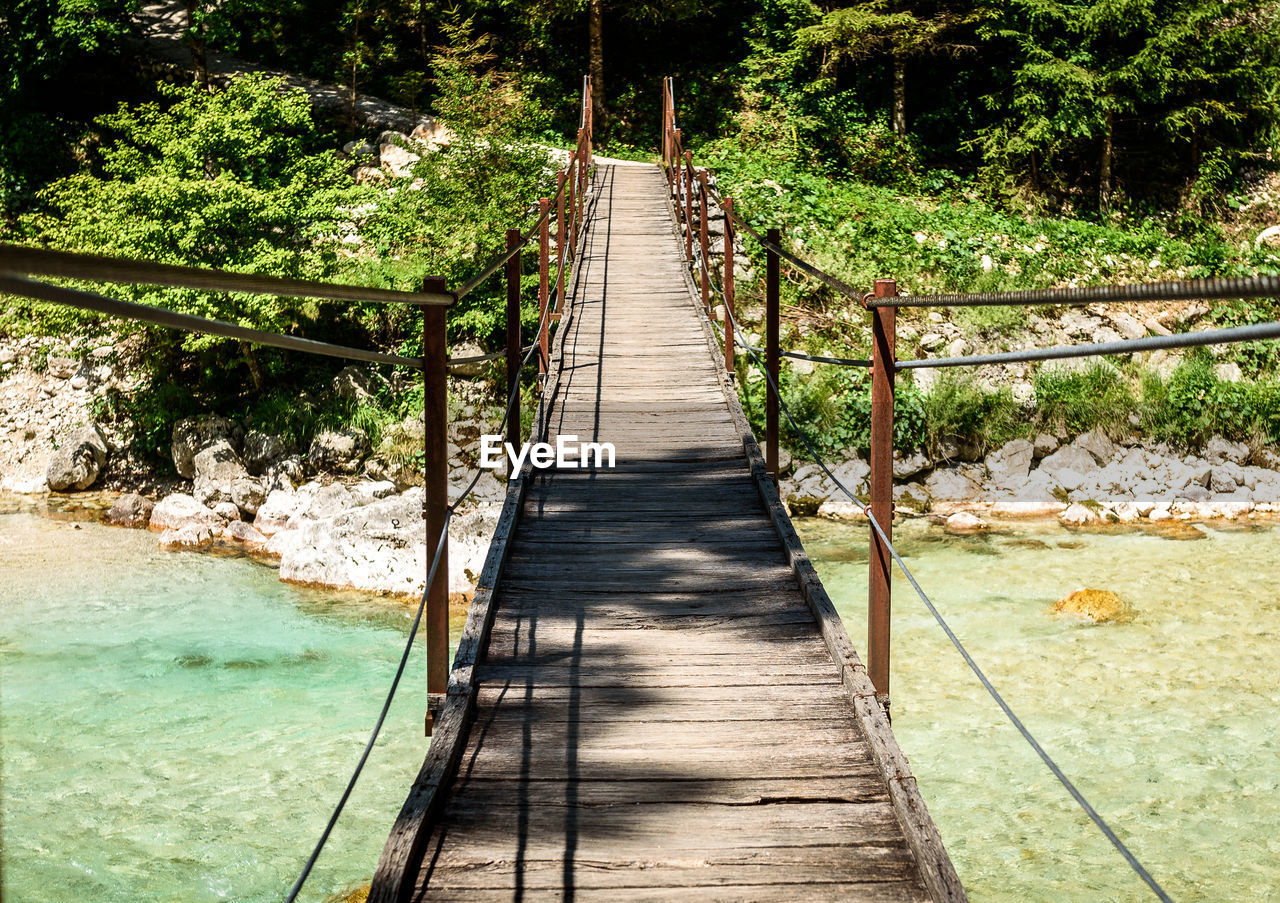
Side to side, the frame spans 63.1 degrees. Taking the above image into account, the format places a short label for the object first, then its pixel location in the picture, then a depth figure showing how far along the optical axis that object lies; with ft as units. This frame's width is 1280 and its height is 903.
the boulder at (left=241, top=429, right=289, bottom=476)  39.73
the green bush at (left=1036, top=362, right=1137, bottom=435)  39.60
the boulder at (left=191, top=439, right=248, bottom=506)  38.29
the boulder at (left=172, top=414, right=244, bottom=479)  40.27
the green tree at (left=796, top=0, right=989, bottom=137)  52.47
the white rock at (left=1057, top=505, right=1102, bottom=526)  34.81
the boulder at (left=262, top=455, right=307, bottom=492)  38.58
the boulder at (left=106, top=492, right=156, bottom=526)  36.50
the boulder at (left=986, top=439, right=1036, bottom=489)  37.99
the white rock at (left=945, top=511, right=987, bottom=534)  34.31
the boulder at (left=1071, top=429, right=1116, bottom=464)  38.75
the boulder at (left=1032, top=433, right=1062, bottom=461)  39.17
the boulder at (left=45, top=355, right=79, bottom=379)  45.62
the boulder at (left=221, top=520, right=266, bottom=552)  34.58
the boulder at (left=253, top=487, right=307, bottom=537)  35.83
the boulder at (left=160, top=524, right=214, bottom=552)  33.91
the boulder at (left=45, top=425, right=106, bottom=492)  39.86
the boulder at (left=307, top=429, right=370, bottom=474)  39.86
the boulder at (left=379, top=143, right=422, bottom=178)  52.85
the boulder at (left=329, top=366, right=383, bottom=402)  41.55
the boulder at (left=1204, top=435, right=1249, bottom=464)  38.73
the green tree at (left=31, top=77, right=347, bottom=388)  38.27
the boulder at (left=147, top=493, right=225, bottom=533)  35.83
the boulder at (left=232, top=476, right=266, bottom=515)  37.60
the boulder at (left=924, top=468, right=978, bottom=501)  37.42
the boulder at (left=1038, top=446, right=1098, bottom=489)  37.68
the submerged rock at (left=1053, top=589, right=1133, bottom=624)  26.45
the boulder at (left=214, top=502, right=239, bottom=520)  36.88
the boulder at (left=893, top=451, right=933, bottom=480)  38.37
